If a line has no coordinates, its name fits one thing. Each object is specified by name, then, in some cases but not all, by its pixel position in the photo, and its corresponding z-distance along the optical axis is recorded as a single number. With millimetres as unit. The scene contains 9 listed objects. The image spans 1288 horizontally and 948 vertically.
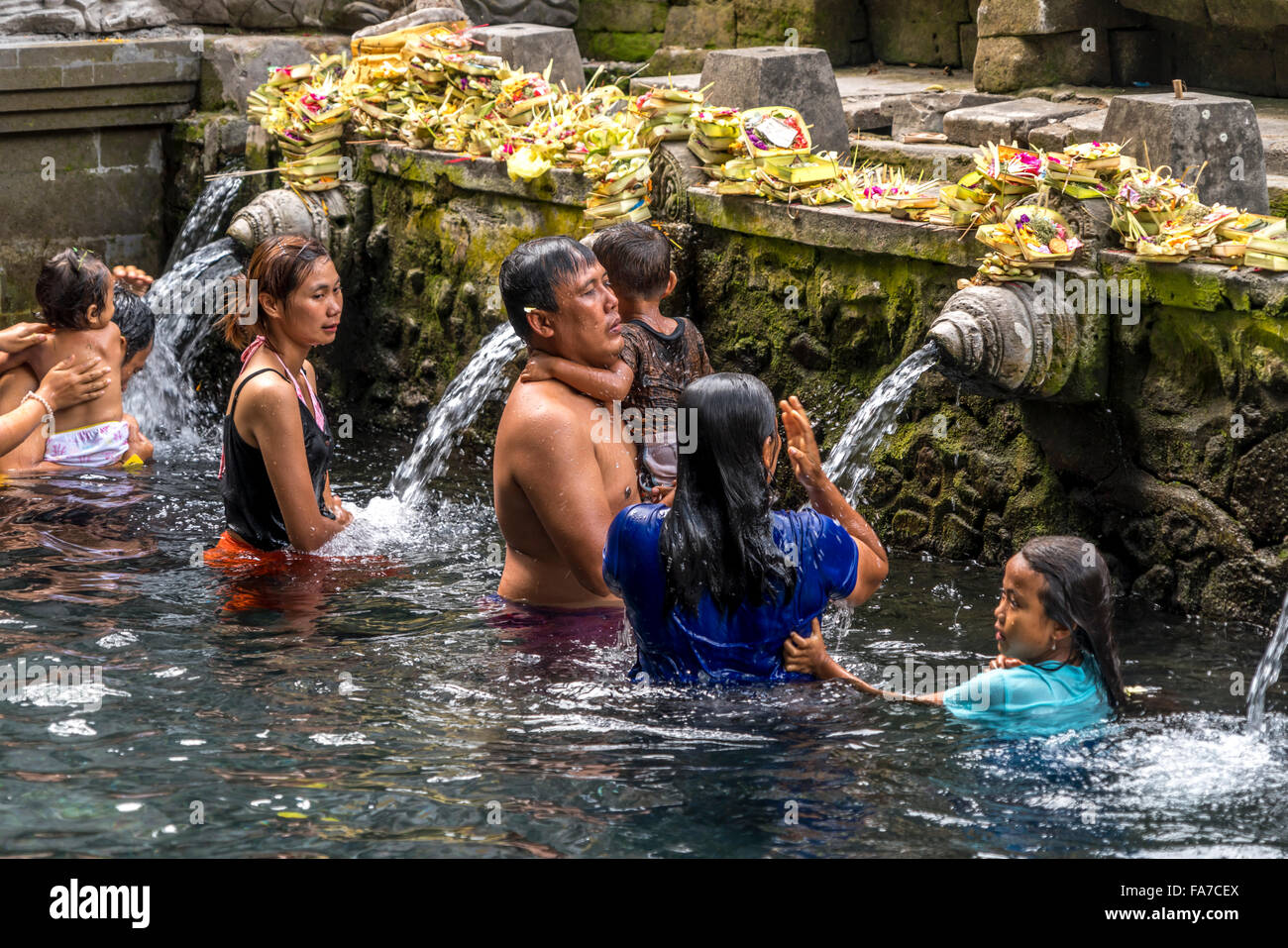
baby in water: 6133
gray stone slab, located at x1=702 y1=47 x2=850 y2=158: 6555
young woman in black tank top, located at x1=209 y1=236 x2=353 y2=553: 4766
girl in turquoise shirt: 3676
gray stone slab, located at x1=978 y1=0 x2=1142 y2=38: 8016
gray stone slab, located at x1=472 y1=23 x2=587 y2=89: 7988
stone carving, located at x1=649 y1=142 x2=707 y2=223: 6430
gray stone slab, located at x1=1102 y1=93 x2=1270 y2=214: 5172
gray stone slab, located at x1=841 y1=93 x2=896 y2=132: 8094
